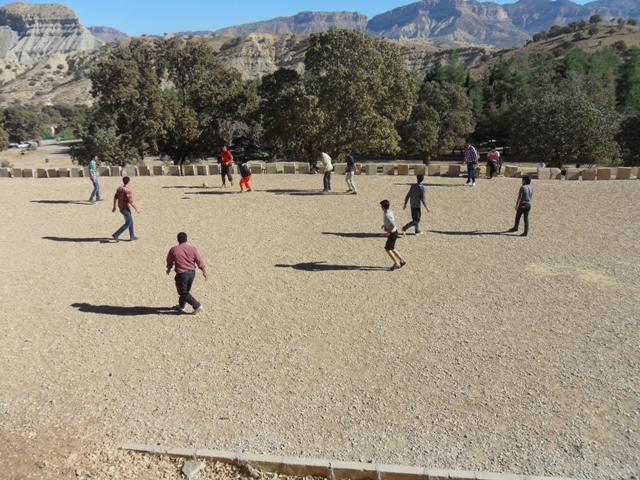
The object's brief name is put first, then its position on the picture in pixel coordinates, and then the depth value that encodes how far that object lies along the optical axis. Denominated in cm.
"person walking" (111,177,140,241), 1390
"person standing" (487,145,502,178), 2094
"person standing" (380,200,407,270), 1117
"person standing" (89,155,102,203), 1885
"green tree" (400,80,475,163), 4694
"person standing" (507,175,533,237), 1346
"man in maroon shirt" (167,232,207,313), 930
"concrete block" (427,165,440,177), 2331
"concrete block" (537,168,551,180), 2164
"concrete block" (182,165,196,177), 2525
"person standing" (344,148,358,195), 1812
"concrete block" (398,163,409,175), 2312
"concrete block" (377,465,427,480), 598
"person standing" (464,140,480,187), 1911
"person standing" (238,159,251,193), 1939
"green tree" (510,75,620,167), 3355
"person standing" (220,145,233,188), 1977
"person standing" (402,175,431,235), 1327
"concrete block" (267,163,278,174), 2497
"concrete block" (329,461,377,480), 608
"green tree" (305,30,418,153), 2702
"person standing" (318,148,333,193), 1835
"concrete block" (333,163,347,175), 2476
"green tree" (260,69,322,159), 2680
